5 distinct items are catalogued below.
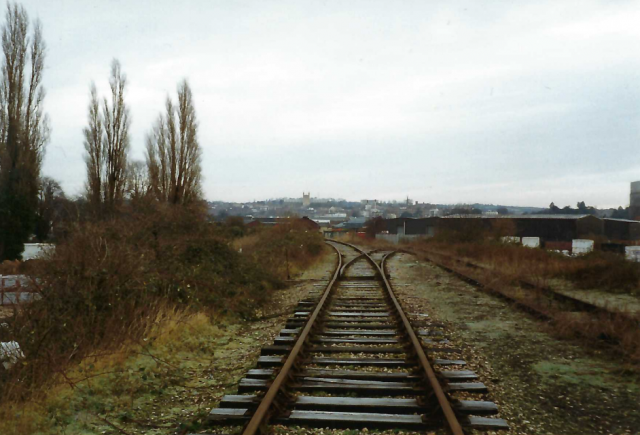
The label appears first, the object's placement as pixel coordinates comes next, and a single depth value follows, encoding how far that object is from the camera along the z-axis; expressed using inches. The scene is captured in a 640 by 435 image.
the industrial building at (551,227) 1289.6
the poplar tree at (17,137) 993.5
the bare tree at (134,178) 553.9
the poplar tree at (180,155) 1193.4
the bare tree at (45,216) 1310.3
